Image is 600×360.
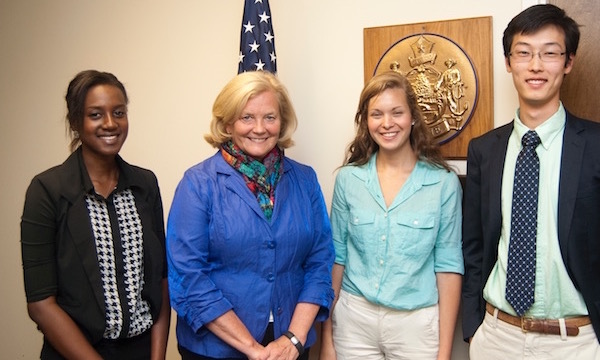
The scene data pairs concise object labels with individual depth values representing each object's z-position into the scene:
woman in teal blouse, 1.96
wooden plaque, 2.29
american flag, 2.50
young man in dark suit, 1.71
